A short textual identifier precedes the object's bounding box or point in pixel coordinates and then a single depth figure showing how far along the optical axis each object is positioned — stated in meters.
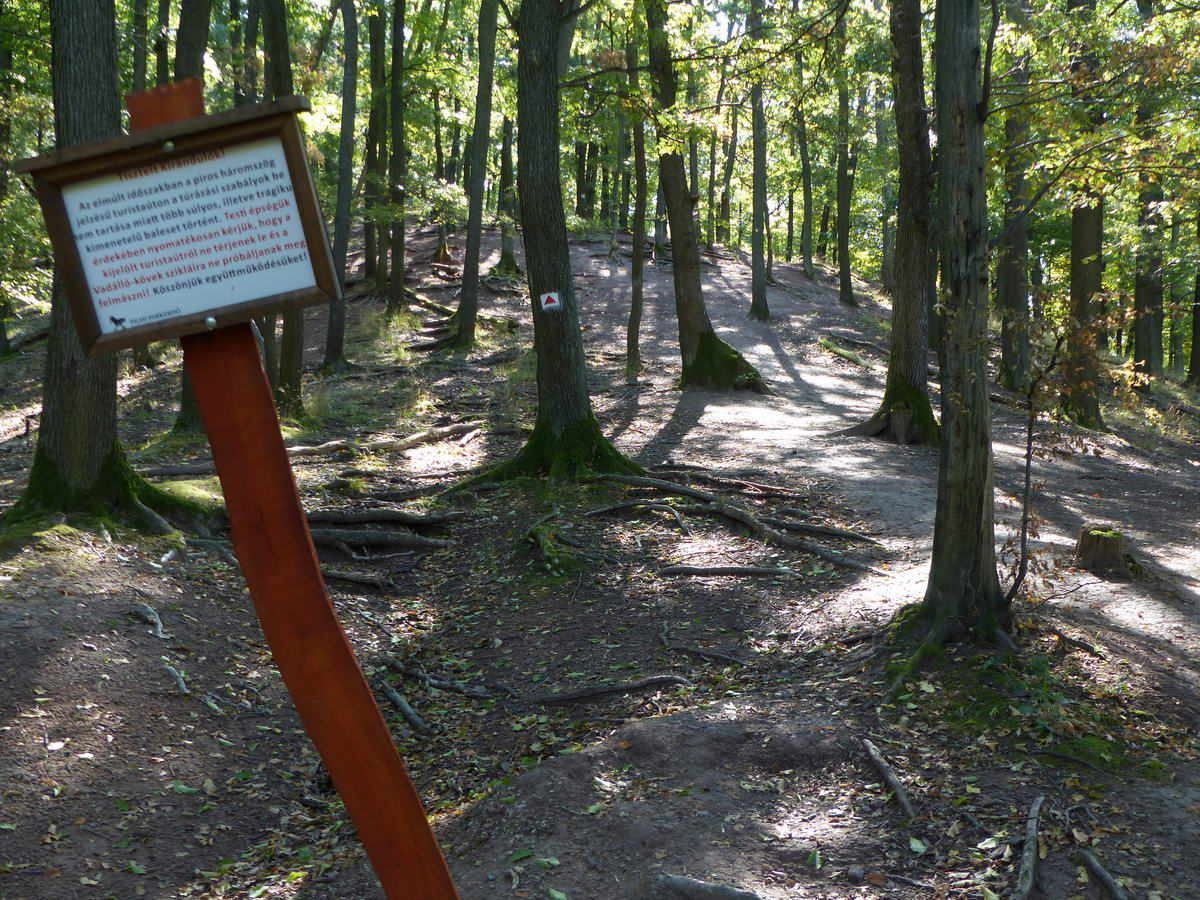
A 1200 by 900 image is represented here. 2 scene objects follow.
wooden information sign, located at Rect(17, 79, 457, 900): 2.72
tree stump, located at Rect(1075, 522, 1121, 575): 7.35
